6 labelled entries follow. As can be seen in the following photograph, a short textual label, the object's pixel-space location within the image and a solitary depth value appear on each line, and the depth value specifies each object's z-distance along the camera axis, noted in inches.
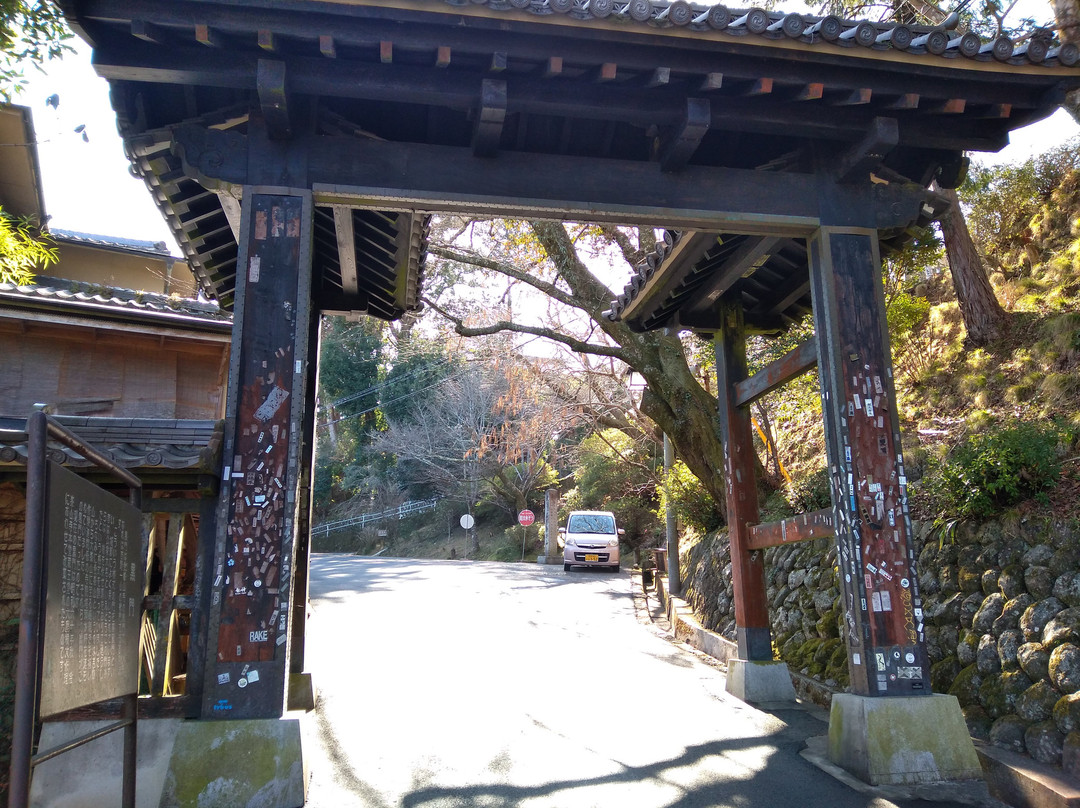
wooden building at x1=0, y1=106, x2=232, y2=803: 193.2
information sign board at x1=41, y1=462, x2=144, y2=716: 115.6
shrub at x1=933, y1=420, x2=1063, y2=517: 241.6
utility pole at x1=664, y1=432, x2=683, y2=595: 571.3
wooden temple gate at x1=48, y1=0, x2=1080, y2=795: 185.9
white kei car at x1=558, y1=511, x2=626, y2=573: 930.7
